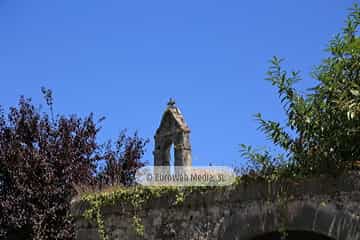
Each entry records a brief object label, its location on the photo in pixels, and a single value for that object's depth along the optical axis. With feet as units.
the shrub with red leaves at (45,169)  63.81
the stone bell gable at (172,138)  75.66
